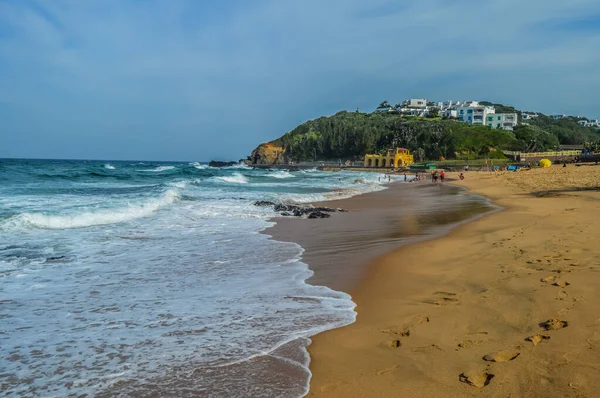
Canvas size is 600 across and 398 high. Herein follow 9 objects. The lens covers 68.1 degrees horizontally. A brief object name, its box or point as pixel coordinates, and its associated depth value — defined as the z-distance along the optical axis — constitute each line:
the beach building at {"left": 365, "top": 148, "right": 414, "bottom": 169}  84.00
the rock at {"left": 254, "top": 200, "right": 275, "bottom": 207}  18.64
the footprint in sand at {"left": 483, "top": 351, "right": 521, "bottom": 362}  3.57
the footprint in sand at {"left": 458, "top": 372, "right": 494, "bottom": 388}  3.24
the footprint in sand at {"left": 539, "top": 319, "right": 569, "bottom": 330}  4.09
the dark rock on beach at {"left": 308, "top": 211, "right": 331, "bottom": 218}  15.43
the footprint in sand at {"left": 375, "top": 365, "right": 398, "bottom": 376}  3.56
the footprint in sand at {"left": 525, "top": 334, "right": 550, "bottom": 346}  3.83
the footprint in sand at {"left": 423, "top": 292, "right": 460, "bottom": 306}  5.29
